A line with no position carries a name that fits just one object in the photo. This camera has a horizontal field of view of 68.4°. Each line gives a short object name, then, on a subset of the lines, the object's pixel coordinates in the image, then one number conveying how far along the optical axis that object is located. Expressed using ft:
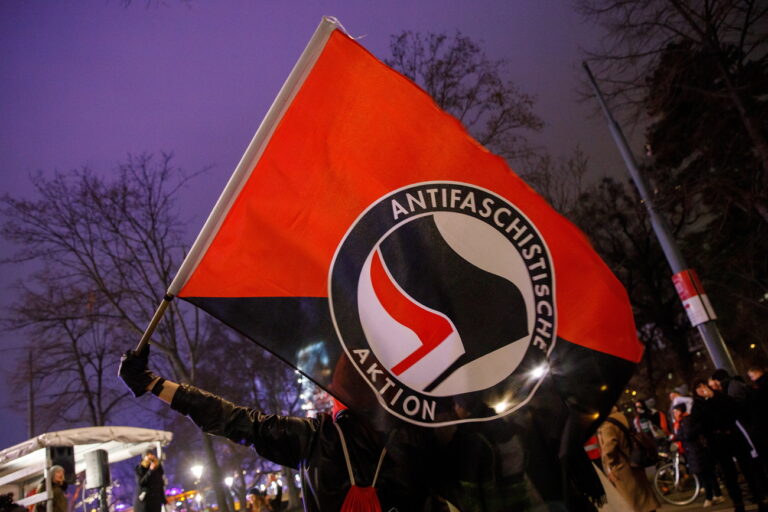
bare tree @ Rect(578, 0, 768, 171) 36.63
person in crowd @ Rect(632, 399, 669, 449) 45.91
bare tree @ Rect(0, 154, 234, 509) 61.21
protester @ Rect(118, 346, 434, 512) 9.29
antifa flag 8.89
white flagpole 9.39
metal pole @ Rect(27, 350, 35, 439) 82.83
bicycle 36.91
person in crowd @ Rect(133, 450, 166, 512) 36.19
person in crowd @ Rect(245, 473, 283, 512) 38.60
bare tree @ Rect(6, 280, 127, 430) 61.41
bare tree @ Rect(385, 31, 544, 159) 55.93
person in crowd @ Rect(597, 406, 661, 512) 20.40
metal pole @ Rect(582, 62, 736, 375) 35.81
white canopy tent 33.83
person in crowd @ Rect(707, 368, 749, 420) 28.50
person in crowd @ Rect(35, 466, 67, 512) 32.76
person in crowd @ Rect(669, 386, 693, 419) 36.54
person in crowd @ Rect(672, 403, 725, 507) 28.68
